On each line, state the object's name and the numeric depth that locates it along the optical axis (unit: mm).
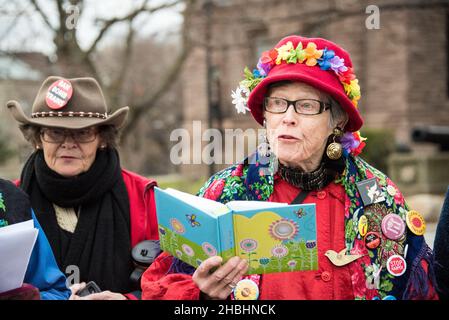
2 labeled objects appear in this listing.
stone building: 14281
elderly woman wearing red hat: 2486
